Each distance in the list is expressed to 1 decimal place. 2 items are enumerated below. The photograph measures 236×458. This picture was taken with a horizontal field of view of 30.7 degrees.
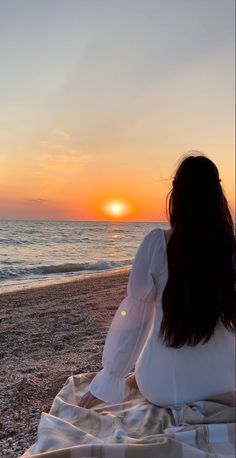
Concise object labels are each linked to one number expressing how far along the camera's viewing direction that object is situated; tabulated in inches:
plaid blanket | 77.0
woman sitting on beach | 84.7
